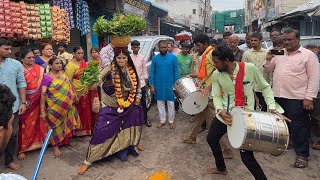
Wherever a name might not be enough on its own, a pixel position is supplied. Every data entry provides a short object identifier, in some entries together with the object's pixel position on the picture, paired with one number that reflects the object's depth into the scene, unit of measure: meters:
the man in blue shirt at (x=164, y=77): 5.88
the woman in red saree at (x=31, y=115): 4.37
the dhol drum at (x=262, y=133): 2.85
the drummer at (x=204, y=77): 4.60
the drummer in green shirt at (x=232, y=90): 3.13
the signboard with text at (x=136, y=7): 13.88
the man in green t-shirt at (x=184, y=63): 6.56
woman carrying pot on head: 4.12
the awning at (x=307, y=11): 11.61
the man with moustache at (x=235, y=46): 5.68
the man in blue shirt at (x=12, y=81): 3.88
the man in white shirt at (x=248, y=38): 5.14
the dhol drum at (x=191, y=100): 4.60
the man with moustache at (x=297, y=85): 3.93
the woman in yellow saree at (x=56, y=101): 4.39
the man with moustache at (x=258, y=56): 4.97
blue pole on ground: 2.10
